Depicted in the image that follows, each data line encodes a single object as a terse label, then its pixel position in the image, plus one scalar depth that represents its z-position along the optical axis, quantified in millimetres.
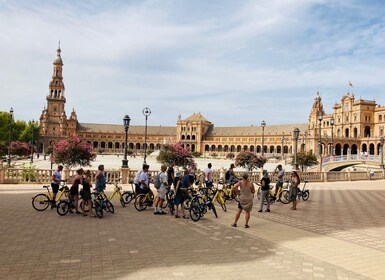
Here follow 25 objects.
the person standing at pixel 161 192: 13225
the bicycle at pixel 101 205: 12664
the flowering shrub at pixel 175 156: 37812
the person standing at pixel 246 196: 11336
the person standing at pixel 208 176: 18761
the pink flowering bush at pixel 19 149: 71625
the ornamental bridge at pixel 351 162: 58625
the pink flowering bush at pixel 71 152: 35062
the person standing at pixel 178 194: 12719
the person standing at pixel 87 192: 12337
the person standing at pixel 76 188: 12660
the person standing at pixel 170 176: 15258
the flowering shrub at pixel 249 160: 45125
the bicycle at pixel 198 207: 12656
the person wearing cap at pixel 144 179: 14297
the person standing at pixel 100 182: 13644
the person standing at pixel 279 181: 17906
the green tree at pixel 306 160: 53438
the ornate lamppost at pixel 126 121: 24722
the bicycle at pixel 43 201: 13586
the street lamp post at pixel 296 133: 29619
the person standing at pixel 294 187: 15703
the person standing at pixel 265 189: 14570
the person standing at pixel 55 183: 13773
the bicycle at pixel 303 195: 19205
